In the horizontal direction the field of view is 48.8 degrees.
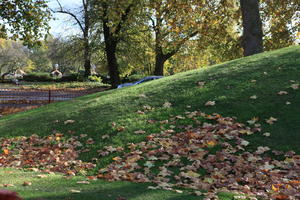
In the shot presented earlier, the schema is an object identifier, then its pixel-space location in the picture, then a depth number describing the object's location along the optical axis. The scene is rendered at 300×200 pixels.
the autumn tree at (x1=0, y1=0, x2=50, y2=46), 15.94
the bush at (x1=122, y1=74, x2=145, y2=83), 41.20
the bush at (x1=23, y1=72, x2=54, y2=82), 48.49
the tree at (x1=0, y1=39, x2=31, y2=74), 70.94
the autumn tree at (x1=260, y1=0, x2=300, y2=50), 20.78
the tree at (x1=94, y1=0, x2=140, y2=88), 18.83
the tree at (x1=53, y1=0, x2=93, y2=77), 28.96
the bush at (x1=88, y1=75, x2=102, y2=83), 35.95
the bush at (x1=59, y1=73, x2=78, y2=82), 41.50
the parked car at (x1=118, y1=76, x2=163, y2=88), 22.23
